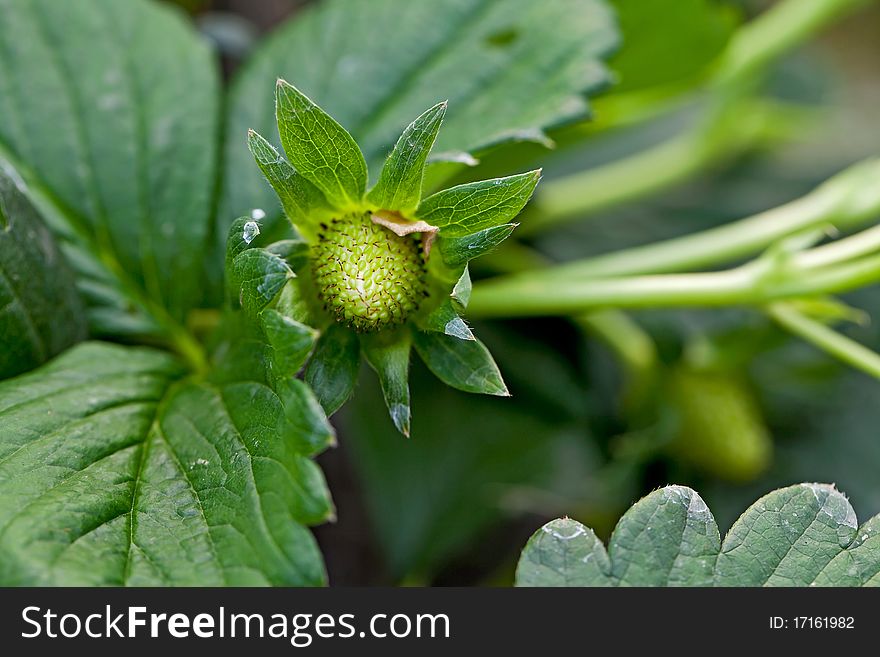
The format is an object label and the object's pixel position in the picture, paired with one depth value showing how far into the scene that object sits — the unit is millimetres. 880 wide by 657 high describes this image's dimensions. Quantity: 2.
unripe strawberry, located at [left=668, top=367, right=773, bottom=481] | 279
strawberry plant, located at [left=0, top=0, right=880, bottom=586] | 206
